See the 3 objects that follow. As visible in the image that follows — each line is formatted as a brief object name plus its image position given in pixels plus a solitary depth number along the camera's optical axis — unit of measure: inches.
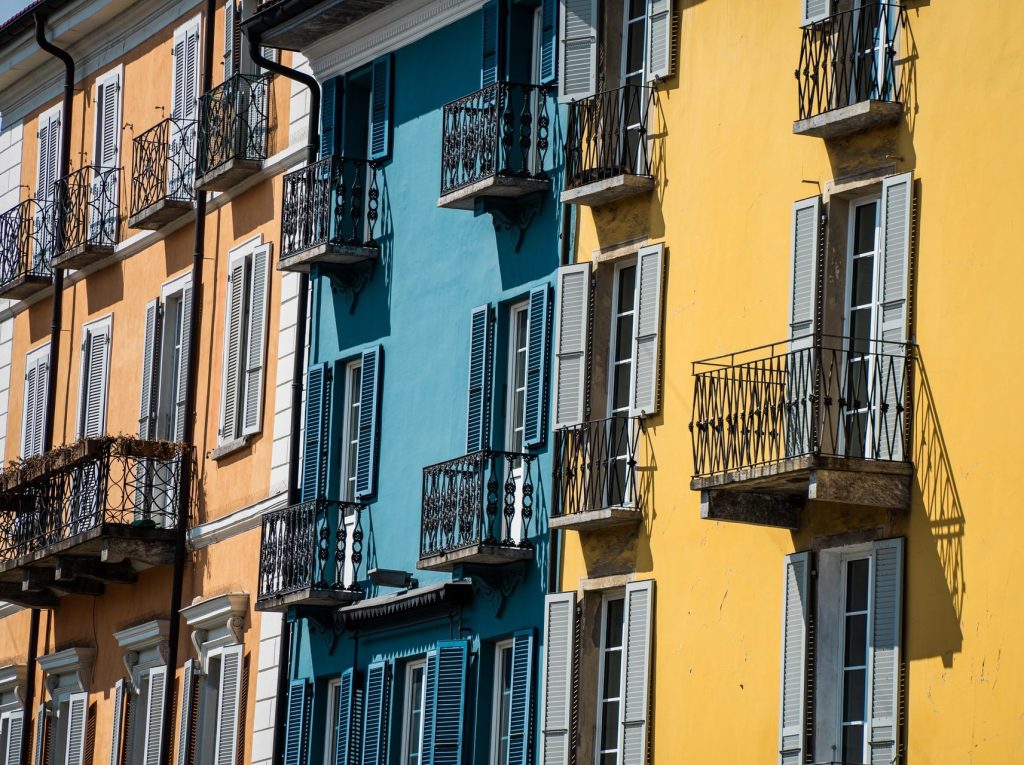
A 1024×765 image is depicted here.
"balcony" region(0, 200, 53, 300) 1697.8
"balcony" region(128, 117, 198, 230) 1524.4
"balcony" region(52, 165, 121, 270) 1620.6
